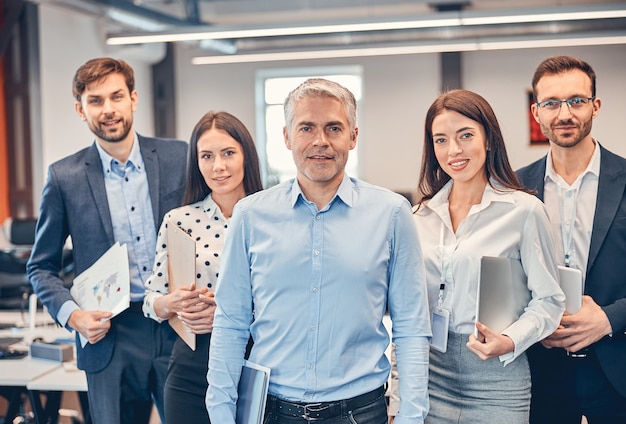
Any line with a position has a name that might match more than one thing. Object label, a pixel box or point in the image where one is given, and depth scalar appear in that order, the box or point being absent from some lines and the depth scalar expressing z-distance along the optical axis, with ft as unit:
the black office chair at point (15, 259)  20.13
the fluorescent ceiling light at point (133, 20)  26.71
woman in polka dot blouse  7.41
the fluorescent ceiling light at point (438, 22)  20.85
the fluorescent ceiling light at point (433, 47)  26.05
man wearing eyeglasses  7.38
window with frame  36.99
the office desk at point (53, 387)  10.27
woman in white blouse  6.58
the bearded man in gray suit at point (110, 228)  8.43
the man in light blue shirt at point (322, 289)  5.97
